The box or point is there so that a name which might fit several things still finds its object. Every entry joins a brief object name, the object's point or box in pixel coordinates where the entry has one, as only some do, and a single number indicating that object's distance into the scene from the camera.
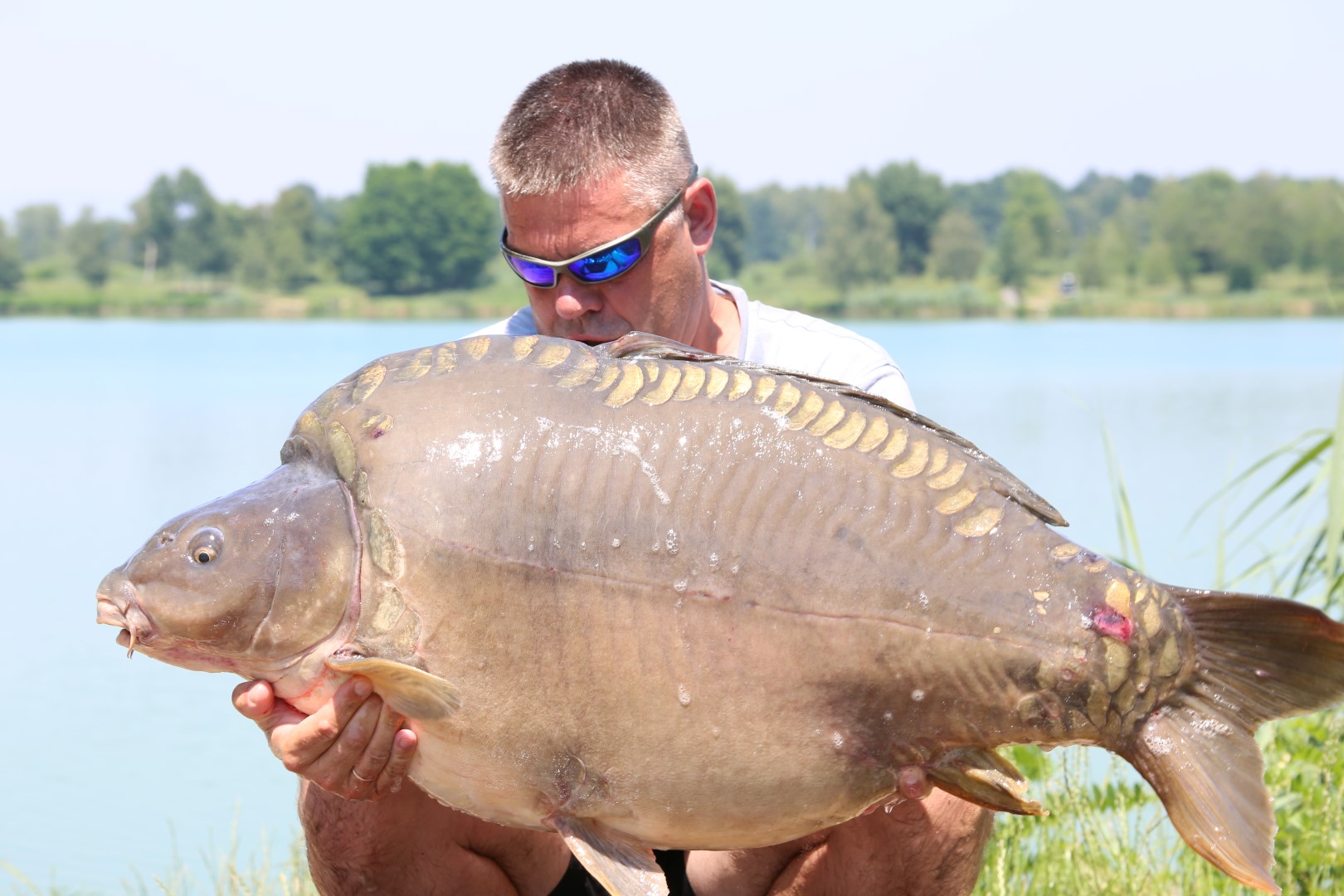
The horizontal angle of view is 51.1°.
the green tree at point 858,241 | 40.69
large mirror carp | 1.80
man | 2.44
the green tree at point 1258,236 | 35.50
